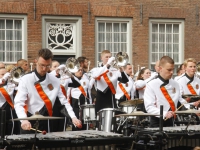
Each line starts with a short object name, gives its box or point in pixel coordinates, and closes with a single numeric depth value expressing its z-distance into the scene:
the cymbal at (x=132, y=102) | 14.38
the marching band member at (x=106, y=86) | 16.69
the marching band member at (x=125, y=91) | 17.98
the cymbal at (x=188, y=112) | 10.57
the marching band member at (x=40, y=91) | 10.33
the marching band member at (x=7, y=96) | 14.67
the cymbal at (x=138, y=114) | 9.87
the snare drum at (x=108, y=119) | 13.99
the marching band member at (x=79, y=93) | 17.78
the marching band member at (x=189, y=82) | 15.39
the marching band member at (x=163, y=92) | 11.61
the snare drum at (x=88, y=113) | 16.59
